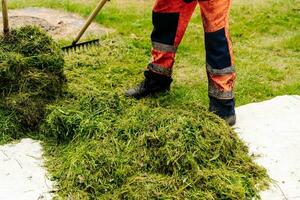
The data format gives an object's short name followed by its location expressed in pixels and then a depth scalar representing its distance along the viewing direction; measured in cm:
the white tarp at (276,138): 373
